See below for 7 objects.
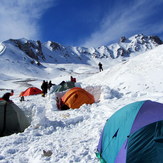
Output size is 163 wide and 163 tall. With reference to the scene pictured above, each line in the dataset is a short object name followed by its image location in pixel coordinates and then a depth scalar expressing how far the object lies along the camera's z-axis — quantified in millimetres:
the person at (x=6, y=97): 7914
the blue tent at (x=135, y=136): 3279
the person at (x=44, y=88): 16809
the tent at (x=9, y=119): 6969
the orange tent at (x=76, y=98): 10453
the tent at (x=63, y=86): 15645
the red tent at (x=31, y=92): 19447
